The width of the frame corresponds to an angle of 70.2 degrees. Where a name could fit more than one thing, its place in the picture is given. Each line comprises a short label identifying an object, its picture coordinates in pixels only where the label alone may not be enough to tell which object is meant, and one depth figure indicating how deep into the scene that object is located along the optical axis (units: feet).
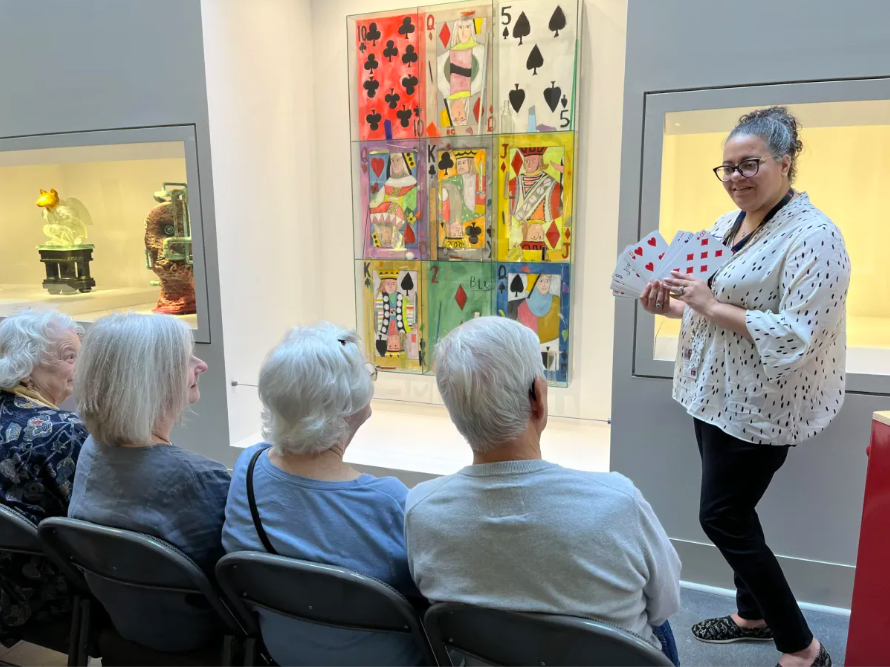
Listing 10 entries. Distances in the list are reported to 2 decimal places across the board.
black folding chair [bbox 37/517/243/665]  4.36
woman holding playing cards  5.69
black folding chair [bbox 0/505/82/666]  5.04
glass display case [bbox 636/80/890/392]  7.70
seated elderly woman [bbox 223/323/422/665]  4.25
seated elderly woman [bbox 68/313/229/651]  4.69
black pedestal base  13.48
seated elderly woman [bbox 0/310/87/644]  5.48
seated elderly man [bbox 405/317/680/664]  3.63
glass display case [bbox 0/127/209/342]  11.37
